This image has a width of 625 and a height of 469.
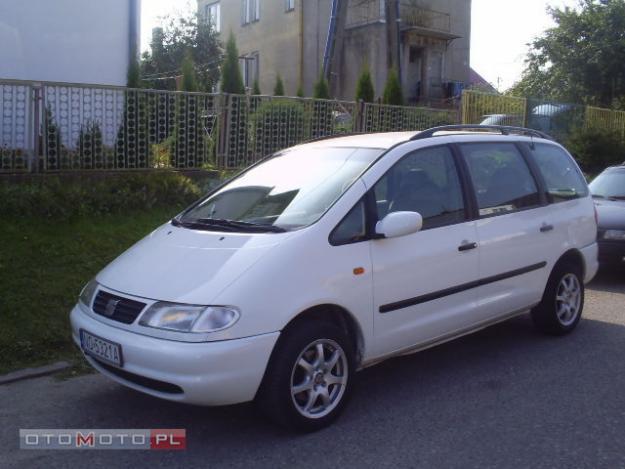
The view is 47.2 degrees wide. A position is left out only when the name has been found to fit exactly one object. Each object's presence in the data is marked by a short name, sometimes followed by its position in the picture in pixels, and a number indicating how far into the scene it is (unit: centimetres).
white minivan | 405
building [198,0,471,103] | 2889
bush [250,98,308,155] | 1108
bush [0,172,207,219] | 773
